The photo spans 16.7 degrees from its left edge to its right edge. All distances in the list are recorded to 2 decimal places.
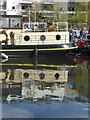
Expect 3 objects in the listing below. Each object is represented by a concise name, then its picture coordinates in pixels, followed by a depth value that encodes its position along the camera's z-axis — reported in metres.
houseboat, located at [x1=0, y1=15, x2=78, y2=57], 21.11
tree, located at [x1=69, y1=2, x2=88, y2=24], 51.47
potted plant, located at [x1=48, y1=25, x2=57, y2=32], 22.16
